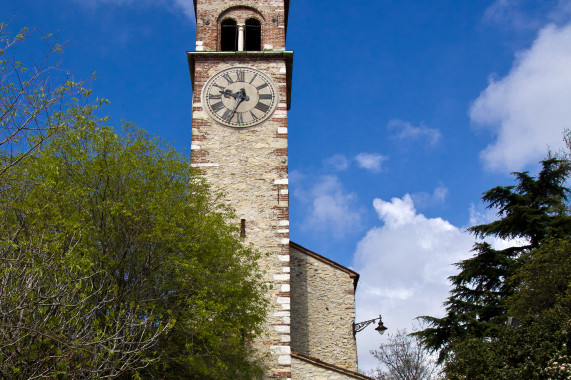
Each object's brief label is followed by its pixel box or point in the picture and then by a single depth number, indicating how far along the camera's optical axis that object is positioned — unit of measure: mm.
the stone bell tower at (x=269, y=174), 16531
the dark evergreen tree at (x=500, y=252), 20641
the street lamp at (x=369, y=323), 19438
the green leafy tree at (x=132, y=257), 9133
